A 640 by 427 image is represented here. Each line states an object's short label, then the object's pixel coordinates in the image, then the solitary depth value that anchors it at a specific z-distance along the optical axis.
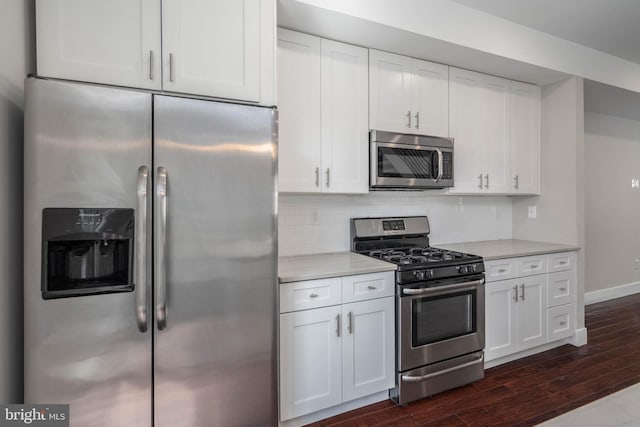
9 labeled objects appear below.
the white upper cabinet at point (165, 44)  1.40
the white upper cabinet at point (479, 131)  2.82
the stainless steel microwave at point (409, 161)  2.45
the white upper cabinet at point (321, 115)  2.20
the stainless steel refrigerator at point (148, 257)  1.29
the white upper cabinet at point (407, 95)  2.47
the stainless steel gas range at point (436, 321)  2.13
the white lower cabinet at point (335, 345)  1.87
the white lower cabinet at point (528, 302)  2.56
